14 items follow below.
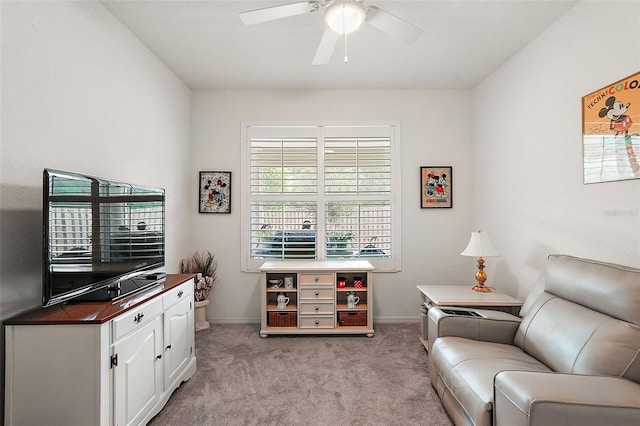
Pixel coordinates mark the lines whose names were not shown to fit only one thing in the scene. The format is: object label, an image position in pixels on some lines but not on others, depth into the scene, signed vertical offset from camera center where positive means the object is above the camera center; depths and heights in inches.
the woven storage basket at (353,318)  133.6 -42.8
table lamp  115.0 -12.9
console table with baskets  131.3 -37.9
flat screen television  61.4 -5.2
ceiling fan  69.9 +44.9
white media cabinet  58.8 -28.1
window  151.2 +12.2
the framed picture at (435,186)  150.9 +13.5
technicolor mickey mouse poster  74.8 +20.7
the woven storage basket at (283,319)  132.6 -42.8
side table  104.0 -28.0
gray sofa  49.1 -28.1
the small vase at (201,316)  138.9 -44.1
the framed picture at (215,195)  150.3 +9.3
